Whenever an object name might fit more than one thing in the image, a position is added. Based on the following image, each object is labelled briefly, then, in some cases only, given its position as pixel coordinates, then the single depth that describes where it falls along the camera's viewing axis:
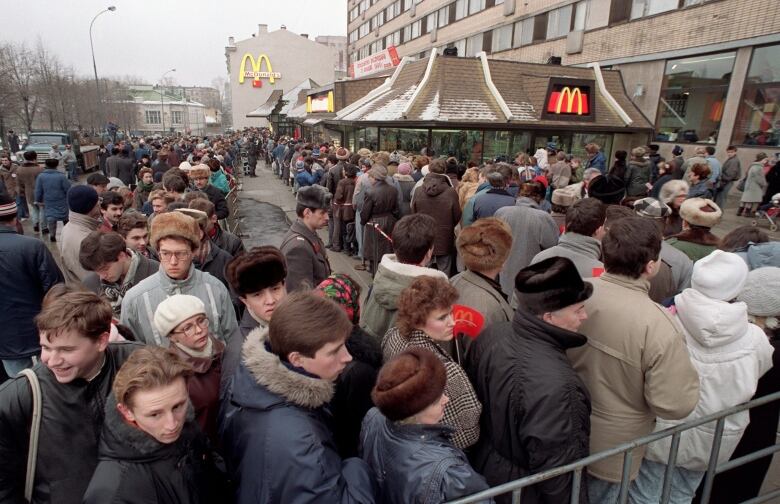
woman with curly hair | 2.06
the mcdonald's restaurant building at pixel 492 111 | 12.72
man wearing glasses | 2.85
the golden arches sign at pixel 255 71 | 62.03
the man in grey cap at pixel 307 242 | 3.59
